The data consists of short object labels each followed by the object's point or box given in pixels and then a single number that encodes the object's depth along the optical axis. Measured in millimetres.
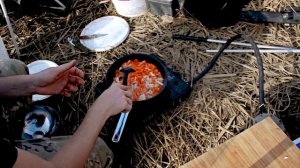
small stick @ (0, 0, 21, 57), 2597
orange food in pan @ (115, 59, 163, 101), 2268
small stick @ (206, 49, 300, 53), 2502
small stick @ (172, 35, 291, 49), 2585
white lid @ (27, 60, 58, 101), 2676
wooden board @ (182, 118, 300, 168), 1396
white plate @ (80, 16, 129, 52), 2812
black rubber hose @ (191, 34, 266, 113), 2209
